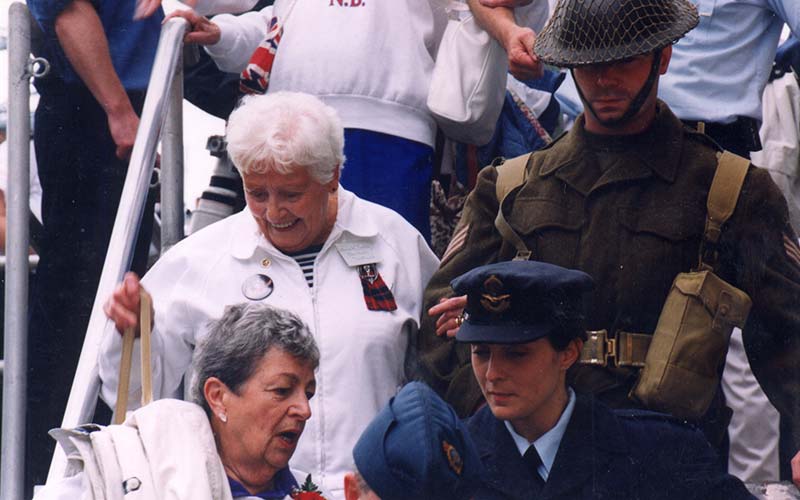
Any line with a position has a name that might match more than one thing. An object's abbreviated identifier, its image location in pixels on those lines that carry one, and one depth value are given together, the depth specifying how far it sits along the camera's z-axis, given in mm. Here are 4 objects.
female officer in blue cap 8656
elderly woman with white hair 10031
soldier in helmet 9391
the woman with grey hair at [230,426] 8203
